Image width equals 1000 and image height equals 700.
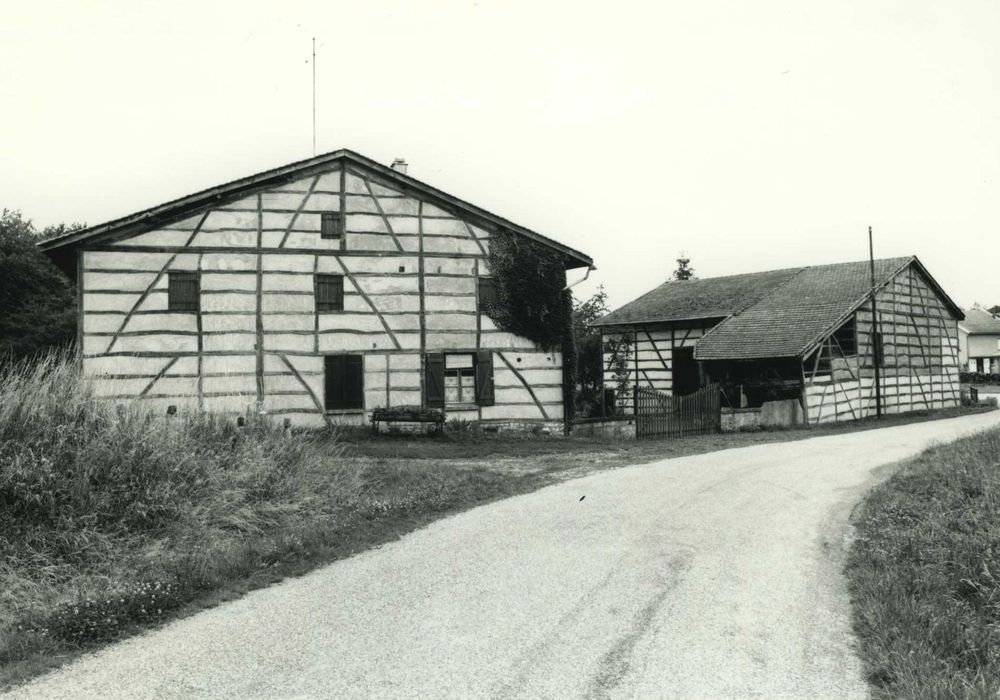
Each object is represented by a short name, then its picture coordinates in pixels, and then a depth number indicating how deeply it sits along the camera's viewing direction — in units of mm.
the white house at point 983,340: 71450
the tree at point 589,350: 32972
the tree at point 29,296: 37906
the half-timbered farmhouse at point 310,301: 19609
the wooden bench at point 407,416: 19750
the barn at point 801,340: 26969
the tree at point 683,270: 69688
